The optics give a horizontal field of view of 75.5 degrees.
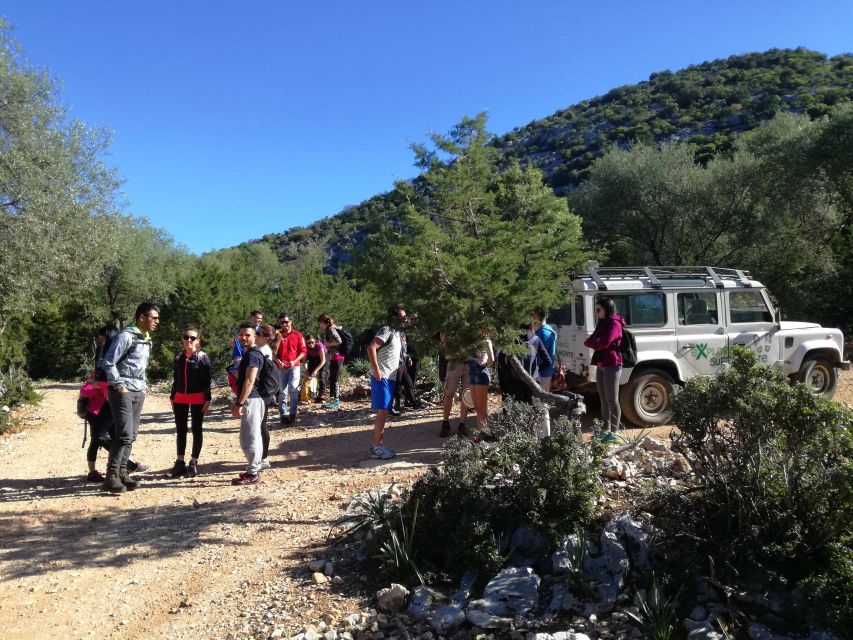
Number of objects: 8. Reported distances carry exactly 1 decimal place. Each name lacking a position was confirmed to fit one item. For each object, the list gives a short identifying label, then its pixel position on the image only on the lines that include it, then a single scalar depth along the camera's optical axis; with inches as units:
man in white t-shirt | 247.7
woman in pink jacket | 241.6
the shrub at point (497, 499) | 141.3
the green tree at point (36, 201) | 407.2
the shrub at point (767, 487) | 111.9
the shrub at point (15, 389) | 390.9
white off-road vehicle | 285.7
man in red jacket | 344.2
